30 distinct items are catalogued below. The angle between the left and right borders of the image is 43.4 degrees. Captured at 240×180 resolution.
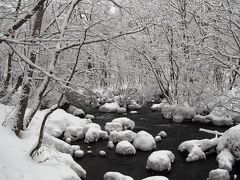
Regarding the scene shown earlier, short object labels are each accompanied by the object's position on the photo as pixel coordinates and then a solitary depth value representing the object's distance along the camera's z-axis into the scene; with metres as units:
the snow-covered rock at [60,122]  12.63
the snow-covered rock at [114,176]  7.75
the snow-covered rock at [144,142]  10.90
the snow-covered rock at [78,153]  10.25
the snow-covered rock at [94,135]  11.99
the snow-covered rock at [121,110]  18.67
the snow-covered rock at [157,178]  7.39
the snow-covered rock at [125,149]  10.48
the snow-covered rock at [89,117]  16.62
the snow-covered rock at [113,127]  13.11
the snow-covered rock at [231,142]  9.55
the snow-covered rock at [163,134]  12.73
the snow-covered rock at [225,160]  8.98
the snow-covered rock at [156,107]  19.40
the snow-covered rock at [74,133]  12.37
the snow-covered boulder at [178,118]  15.86
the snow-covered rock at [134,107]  20.17
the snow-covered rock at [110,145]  11.23
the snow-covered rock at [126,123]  13.77
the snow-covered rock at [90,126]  12.92
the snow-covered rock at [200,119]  15.36
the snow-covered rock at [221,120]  14.70
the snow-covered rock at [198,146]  10.01
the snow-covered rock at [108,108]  19.17
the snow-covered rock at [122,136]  11.80
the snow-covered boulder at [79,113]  17.42
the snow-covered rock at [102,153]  10.48
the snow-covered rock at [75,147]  10.67
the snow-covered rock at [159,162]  8.98
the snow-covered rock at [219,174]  8.07
